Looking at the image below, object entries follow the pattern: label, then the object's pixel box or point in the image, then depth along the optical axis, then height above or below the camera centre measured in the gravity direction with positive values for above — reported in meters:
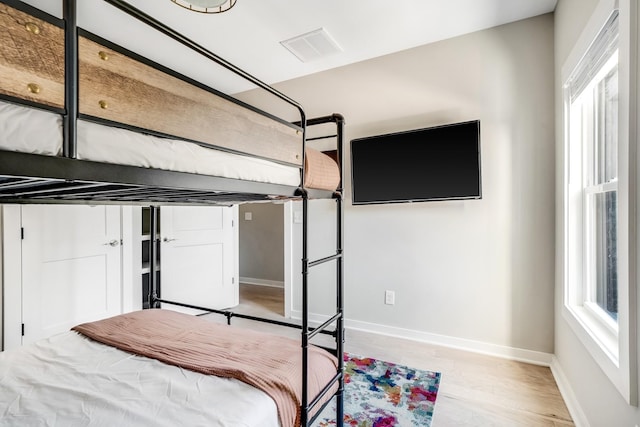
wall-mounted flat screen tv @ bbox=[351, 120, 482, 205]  2.45 +0.39
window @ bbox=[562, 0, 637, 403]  1.12 +0.08
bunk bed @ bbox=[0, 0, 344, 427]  0.58 +0.11
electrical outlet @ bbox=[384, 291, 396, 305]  2.88 -0.78
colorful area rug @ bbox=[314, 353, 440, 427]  1.73 -1.13
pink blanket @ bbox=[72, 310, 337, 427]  1.21 -0.62
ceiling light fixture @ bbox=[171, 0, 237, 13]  1.71 +1.15
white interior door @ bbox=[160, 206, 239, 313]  3.25 -0.47
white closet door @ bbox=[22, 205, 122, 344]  2.38 -0.43
